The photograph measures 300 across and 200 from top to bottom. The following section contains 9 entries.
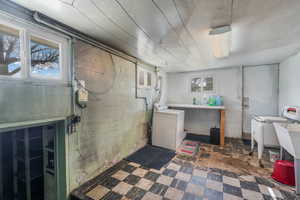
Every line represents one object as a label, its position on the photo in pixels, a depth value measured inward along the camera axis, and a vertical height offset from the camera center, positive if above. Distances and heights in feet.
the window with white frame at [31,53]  3.68 +1.53
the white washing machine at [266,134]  7.58 -2.27
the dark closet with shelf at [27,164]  5.61 -3.31
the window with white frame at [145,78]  10.06 +1.74
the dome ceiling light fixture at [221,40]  5.13 +2.81
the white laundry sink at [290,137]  5.29 -1.77
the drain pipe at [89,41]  4.16 +2.69
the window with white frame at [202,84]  13.42 +1.52
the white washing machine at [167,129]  9.91 -2.61
